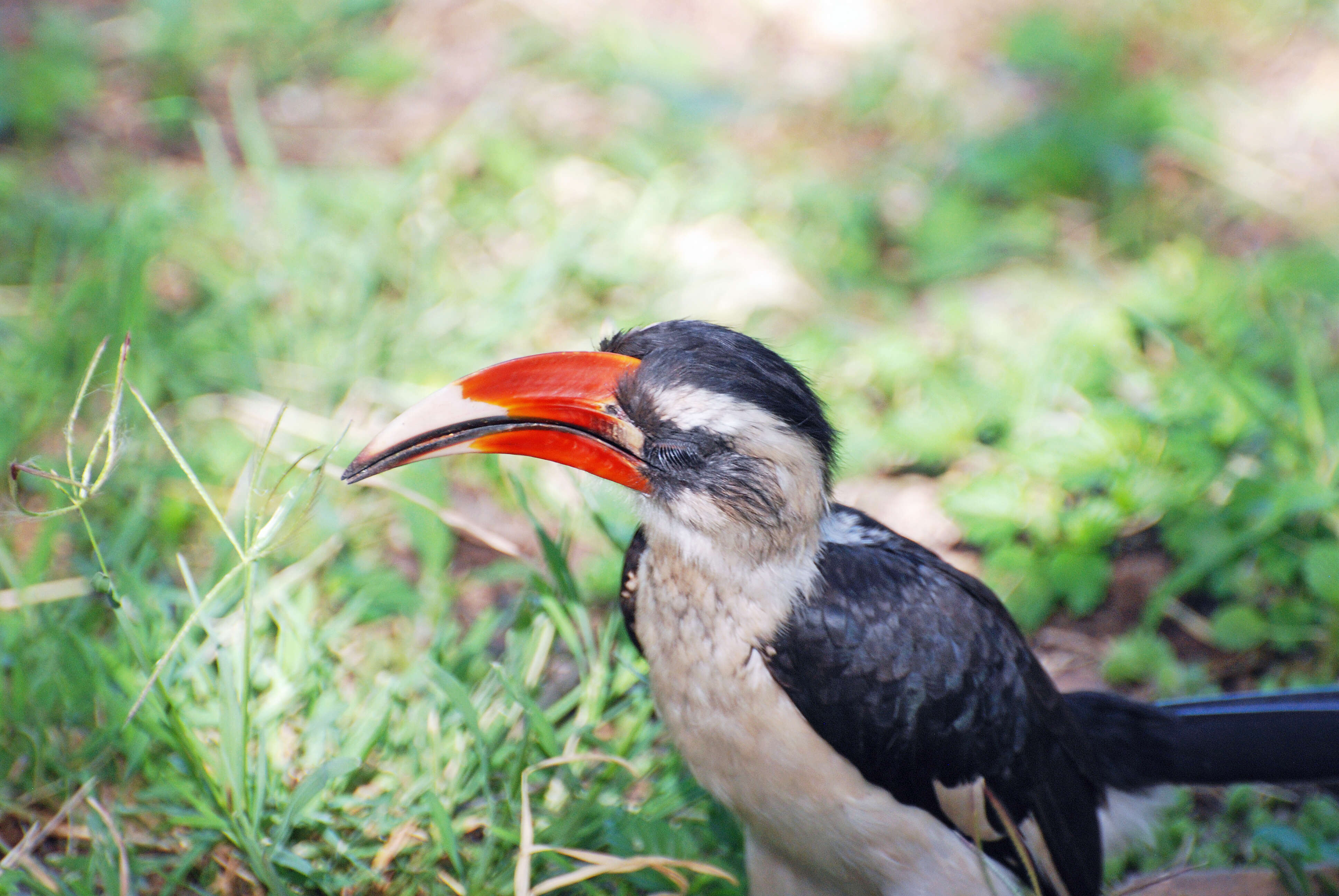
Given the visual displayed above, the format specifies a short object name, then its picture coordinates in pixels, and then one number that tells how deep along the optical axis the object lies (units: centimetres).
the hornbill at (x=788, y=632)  213
